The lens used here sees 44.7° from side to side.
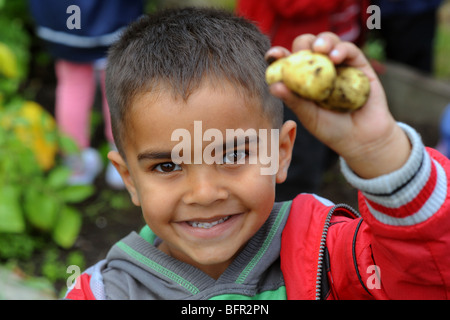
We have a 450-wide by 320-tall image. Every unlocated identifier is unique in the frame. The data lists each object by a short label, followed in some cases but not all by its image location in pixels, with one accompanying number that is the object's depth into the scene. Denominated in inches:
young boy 39.9
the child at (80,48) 117.3
